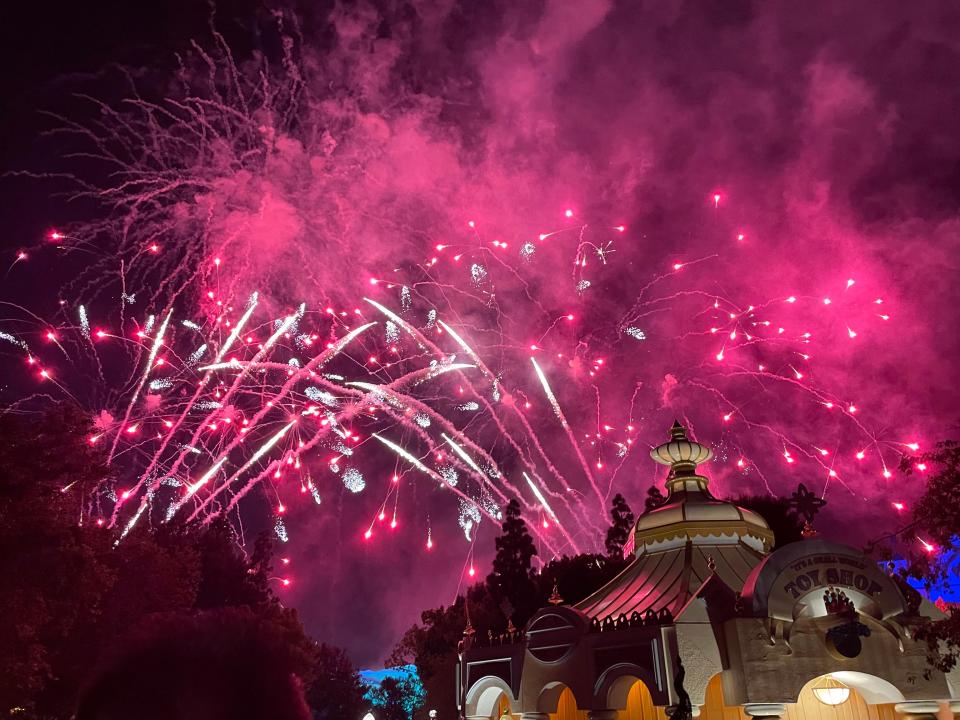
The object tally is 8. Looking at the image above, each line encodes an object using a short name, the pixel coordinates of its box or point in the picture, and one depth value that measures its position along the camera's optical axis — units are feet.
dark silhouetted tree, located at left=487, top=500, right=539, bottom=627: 160.56
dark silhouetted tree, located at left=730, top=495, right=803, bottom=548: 148.15
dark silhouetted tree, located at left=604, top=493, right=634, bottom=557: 169.68
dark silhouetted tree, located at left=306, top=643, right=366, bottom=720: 194.90
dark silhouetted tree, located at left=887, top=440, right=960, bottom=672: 45.62
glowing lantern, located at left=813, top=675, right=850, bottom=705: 61.05
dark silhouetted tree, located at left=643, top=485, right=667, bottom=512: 156.31
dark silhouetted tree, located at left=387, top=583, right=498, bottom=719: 161.17
